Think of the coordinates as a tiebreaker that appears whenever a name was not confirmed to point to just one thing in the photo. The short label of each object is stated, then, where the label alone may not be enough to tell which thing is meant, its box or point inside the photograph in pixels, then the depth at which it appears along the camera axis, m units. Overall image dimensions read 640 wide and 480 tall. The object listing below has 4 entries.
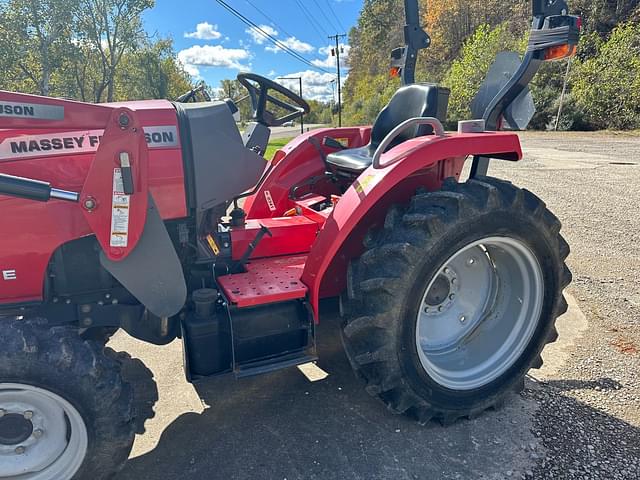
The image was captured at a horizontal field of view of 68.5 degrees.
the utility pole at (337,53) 45.04
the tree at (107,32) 17.58
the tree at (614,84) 19.86
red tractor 1.79
